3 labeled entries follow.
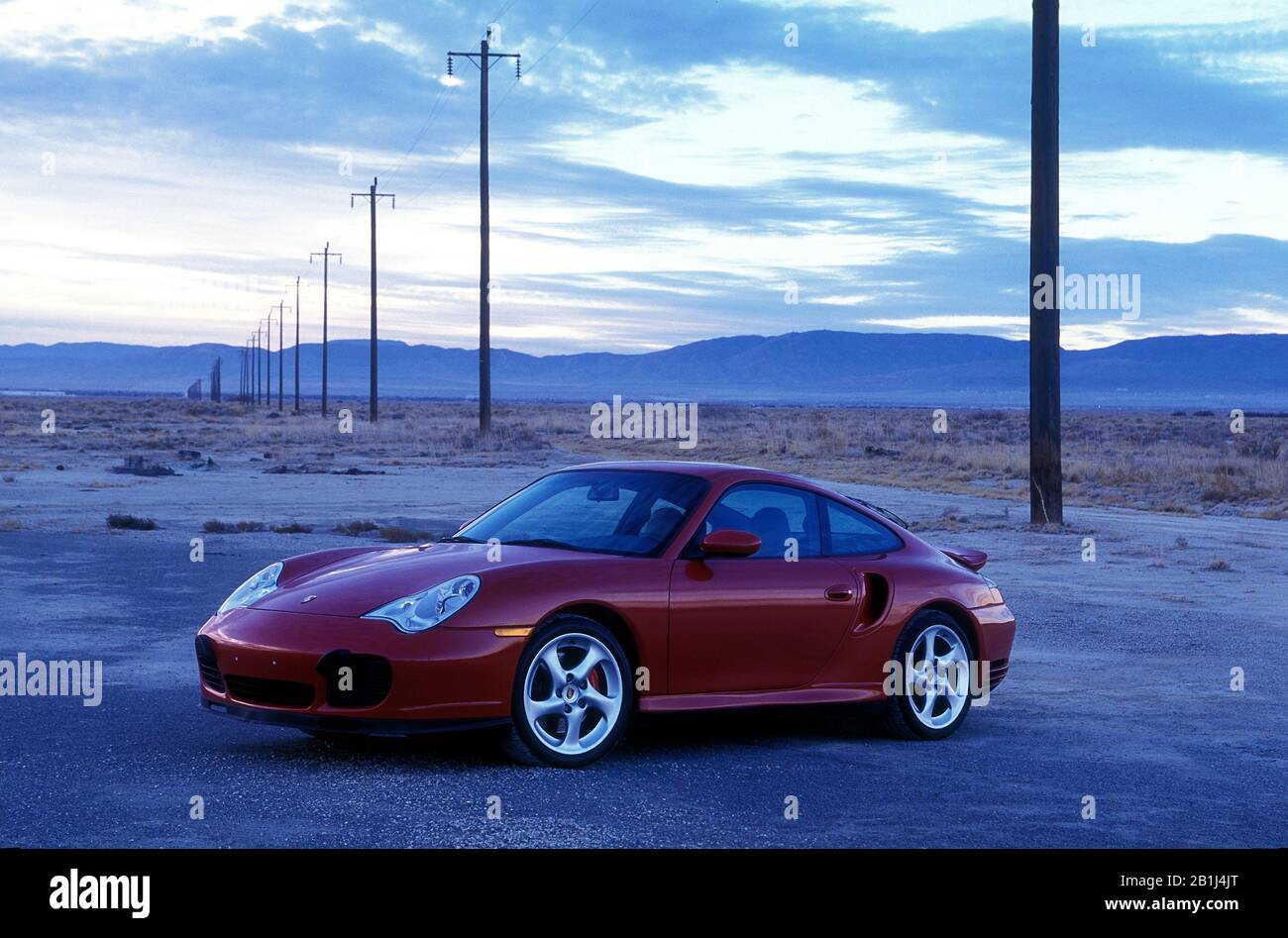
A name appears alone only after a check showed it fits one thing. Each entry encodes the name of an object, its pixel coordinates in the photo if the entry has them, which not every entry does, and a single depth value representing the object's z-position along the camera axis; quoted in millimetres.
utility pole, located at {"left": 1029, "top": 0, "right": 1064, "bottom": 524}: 23125
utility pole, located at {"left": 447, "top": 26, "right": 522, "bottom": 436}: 46344
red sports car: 7379
